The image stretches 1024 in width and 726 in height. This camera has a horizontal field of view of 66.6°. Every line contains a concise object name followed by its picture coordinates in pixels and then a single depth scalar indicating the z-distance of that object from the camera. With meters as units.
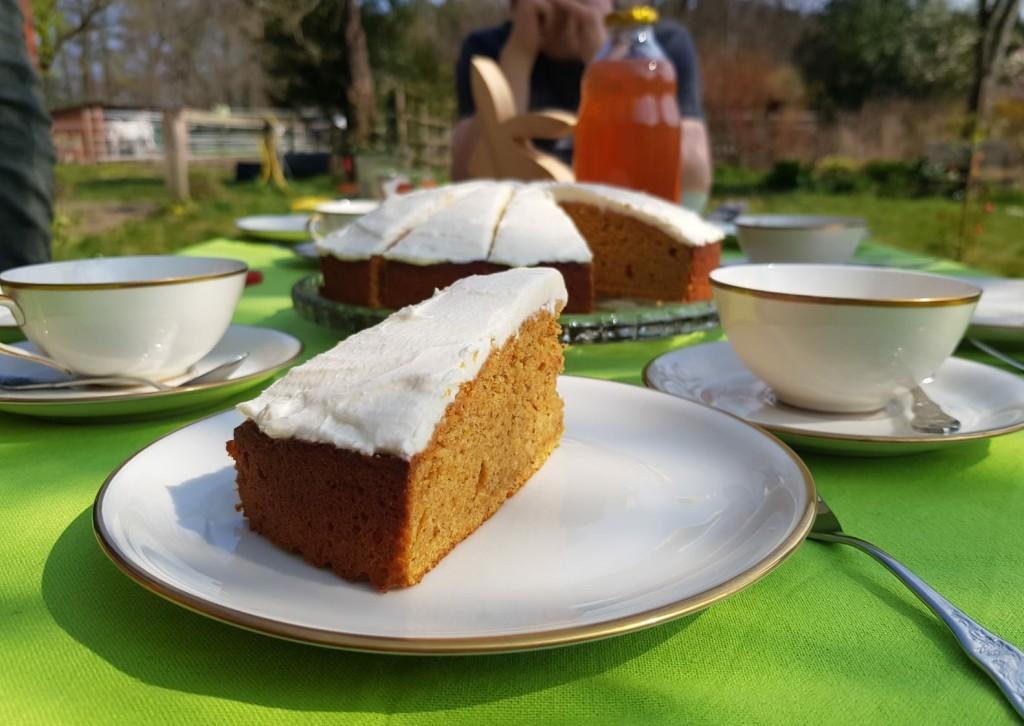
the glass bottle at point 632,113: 0.71
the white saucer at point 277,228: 0.86
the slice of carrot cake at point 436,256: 0.51
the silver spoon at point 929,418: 0.30
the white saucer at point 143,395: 0.32
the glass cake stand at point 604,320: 0.43
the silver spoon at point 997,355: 0.40
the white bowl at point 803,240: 0.61
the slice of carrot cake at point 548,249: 0.51
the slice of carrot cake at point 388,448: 0.21
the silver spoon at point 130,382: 0.34
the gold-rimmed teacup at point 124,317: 0.34
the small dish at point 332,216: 0.71
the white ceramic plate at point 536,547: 0.17
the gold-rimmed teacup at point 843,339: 0.31
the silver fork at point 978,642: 0.17
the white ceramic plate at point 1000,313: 0.43
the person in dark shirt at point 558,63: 0.97
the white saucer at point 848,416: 0.29
